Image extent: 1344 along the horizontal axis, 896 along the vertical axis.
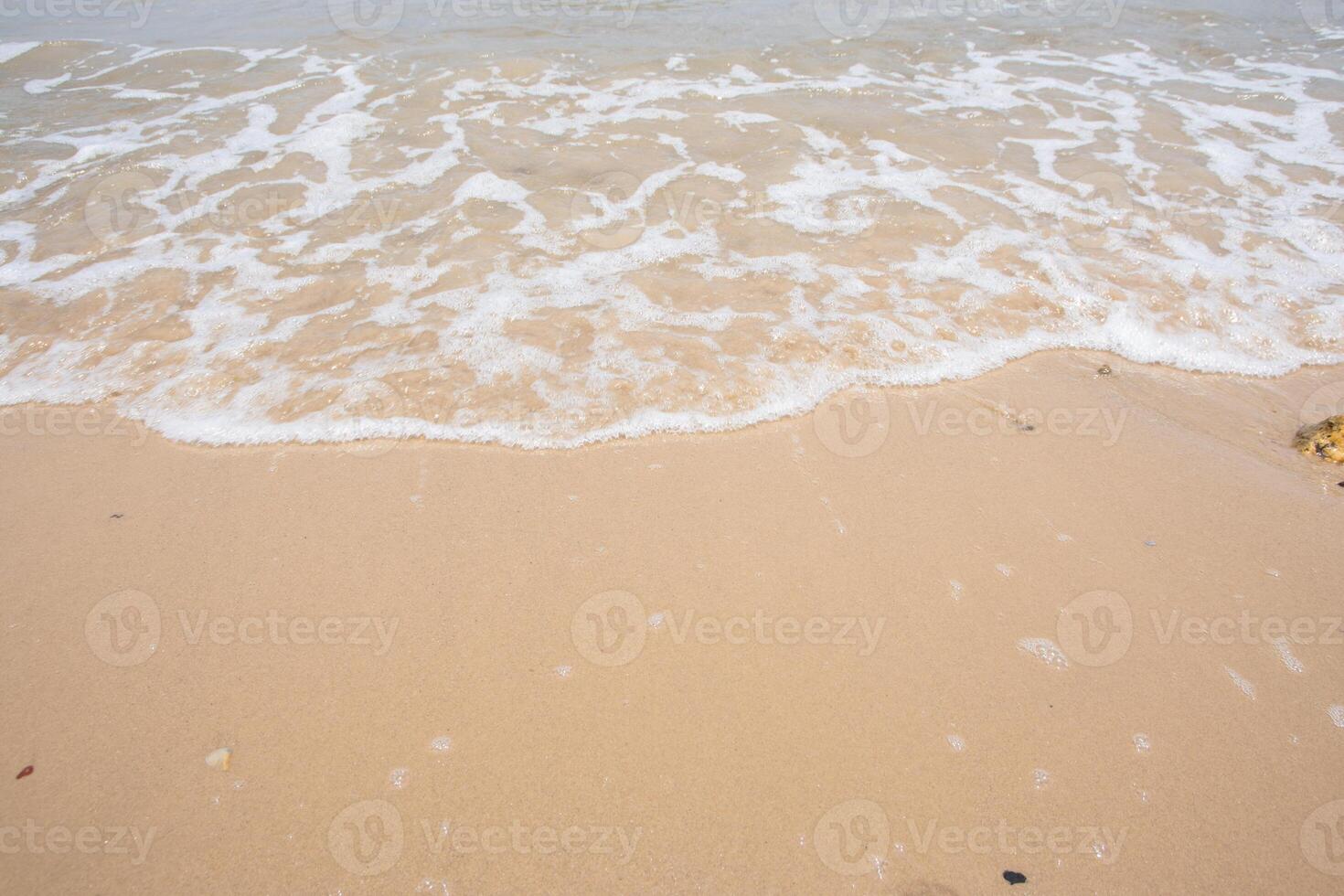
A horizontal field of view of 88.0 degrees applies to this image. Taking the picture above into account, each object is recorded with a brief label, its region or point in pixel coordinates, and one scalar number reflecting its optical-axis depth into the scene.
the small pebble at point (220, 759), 2.01
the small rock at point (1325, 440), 3.11
